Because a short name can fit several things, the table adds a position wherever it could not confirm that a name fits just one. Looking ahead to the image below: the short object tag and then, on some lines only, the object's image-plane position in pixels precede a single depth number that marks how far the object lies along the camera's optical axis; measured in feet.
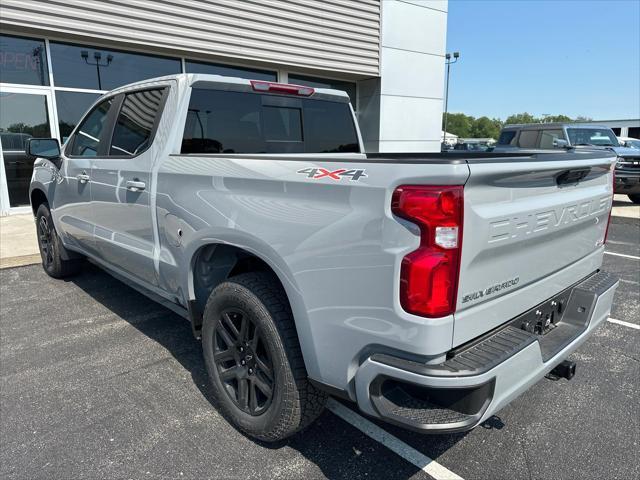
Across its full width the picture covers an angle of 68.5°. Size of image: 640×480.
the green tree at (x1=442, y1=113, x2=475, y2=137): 419.54
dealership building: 29.17
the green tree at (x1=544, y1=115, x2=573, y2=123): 428.56
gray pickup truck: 5.72
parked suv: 36.96
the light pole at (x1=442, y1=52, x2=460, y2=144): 144.05
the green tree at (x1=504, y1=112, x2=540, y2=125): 467.93
